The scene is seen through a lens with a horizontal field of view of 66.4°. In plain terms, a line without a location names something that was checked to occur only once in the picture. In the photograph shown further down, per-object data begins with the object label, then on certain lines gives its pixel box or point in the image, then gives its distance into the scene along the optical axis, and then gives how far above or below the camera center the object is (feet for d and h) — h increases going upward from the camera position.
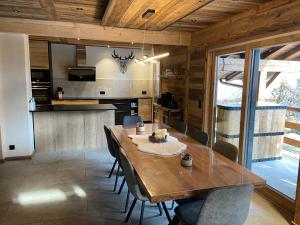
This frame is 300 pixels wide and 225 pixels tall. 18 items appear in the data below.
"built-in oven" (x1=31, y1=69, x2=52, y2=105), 22.03 +0.09
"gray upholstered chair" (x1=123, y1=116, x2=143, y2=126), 13.55 -1.96
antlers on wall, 26.06 +2.99
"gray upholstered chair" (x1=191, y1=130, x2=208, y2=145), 9.81 -2.14
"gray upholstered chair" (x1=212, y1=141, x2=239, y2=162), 7.84 -2.20
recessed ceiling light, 10.32 +3.40
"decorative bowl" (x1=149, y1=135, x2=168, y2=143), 9.23 -2.10
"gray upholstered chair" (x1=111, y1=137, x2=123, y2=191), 9.07 -2.33
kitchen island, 15.20 -2.72
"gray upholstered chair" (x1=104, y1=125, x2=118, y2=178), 10.43 -2.47
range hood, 23.53 +1.74
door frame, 8.75 -0.22
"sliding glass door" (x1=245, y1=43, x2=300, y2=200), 9.35 -1.27
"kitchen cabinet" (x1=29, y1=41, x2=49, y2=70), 21.06 +2.89
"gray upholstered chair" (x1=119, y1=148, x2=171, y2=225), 6.71 -2.78
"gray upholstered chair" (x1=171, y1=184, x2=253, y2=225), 4.99 -2.66
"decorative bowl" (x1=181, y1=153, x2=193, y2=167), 6.82 -2.16
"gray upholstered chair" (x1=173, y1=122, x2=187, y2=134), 11.93 -2.11
